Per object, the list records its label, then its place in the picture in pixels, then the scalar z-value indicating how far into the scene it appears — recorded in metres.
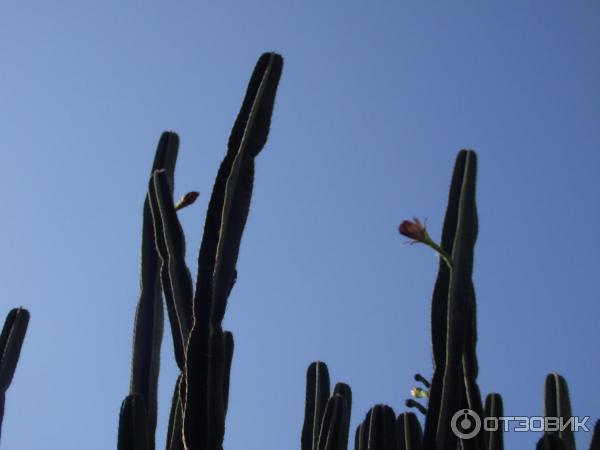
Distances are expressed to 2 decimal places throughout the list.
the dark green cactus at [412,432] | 3.14
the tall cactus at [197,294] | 2.83
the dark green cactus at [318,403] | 3.56
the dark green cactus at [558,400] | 3.59
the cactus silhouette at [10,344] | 3.68
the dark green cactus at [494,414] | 3.30
